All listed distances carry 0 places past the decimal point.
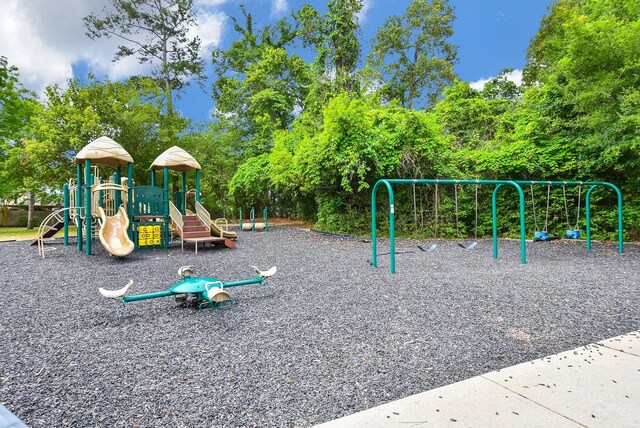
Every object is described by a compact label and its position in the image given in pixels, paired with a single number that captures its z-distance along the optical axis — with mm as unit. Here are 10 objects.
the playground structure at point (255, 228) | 15039
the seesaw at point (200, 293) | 3484
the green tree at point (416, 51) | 20891
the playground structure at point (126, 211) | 8094
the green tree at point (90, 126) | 13484
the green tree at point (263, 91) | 19938
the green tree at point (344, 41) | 15703
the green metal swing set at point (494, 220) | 5726
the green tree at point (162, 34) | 19469
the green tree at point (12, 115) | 17000
